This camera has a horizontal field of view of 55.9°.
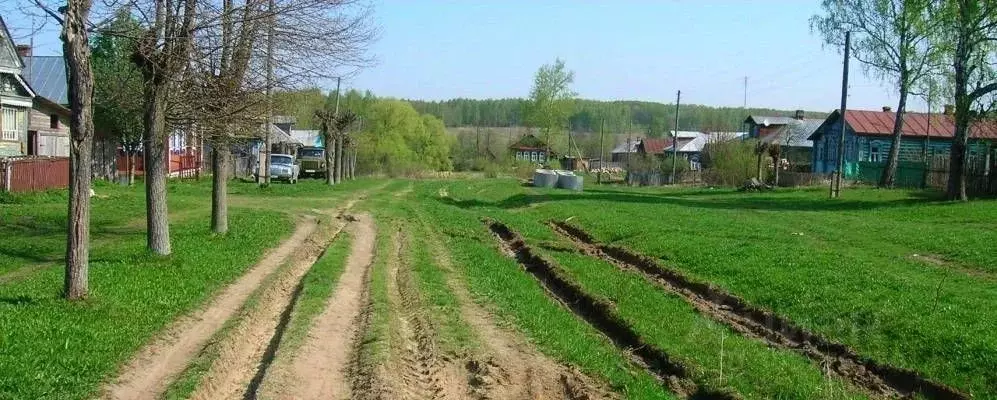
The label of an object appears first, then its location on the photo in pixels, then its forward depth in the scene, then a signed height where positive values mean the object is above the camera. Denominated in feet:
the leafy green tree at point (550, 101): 295.48 +15.60
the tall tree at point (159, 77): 45.80 +3.08
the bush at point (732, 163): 191.21 -1.32
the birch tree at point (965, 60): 109.81 +12.60
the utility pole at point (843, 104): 130.11 +8.15
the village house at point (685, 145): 329.11 +3.68
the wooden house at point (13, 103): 116.26 +3.90
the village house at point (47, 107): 133.90 +3.95
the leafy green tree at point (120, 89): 45.04 +3.22
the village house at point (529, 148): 386.59 +0.58
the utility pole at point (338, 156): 178.42 -2.42
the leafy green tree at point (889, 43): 143.23 +18.53
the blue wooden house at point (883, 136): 199.00 +5.39
